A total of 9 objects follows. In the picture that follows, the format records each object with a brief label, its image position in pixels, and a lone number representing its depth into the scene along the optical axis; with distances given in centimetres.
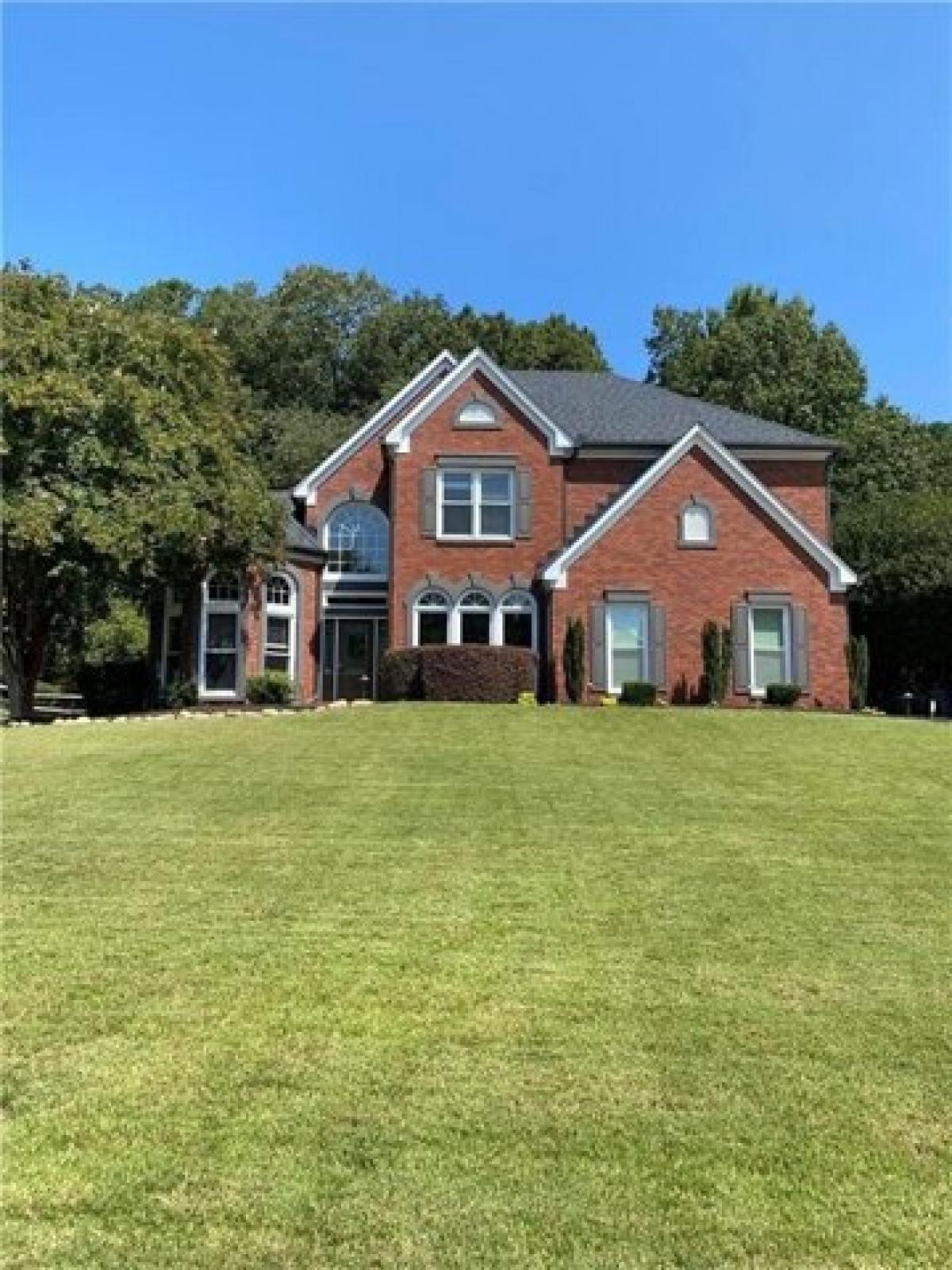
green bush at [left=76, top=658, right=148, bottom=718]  2867
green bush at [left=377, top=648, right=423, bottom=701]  2527
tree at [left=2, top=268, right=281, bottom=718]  2220
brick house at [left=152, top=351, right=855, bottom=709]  2633
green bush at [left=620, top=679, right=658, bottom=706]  2453
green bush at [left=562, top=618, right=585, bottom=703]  2555
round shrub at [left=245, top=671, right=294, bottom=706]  2598
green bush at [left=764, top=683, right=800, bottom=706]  2495
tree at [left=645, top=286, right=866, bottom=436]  5075
